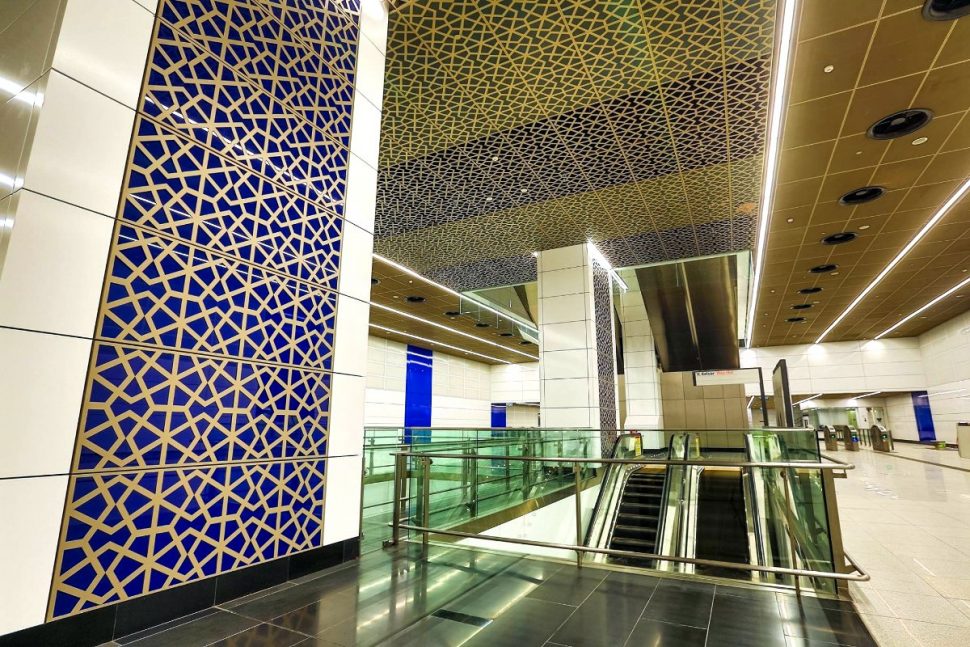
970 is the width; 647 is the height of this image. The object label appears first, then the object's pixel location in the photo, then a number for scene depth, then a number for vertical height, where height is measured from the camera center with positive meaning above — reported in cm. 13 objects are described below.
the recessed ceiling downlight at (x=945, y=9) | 388 +334
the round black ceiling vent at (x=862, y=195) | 715 +343
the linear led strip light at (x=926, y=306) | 1294 +374
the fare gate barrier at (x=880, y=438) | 1802 -47
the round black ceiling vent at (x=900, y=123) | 533 +340
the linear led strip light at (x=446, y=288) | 1068 +344
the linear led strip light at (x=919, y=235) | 739 +354
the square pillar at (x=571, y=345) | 909 +148
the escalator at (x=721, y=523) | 840 -184
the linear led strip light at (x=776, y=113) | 424 +341
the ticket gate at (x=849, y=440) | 1958 -58
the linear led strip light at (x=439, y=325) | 1444 +325
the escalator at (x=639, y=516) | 841 -169
